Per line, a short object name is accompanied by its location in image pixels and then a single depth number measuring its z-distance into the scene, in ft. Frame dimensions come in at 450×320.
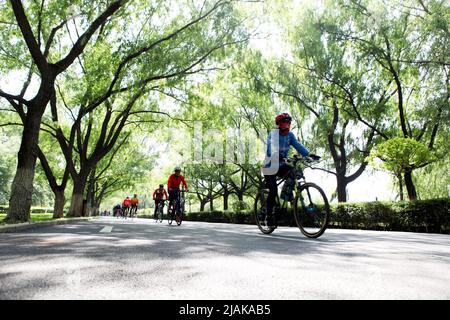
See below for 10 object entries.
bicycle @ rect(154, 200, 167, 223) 58.49
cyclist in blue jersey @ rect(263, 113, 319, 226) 23.63
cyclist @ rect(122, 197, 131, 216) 108.12
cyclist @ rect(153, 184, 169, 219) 58.08
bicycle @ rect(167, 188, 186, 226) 44.99
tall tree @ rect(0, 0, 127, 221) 40.98
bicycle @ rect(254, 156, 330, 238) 22.17
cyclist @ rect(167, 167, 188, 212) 44.15
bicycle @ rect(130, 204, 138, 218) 99.49
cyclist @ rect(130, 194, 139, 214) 98.94
